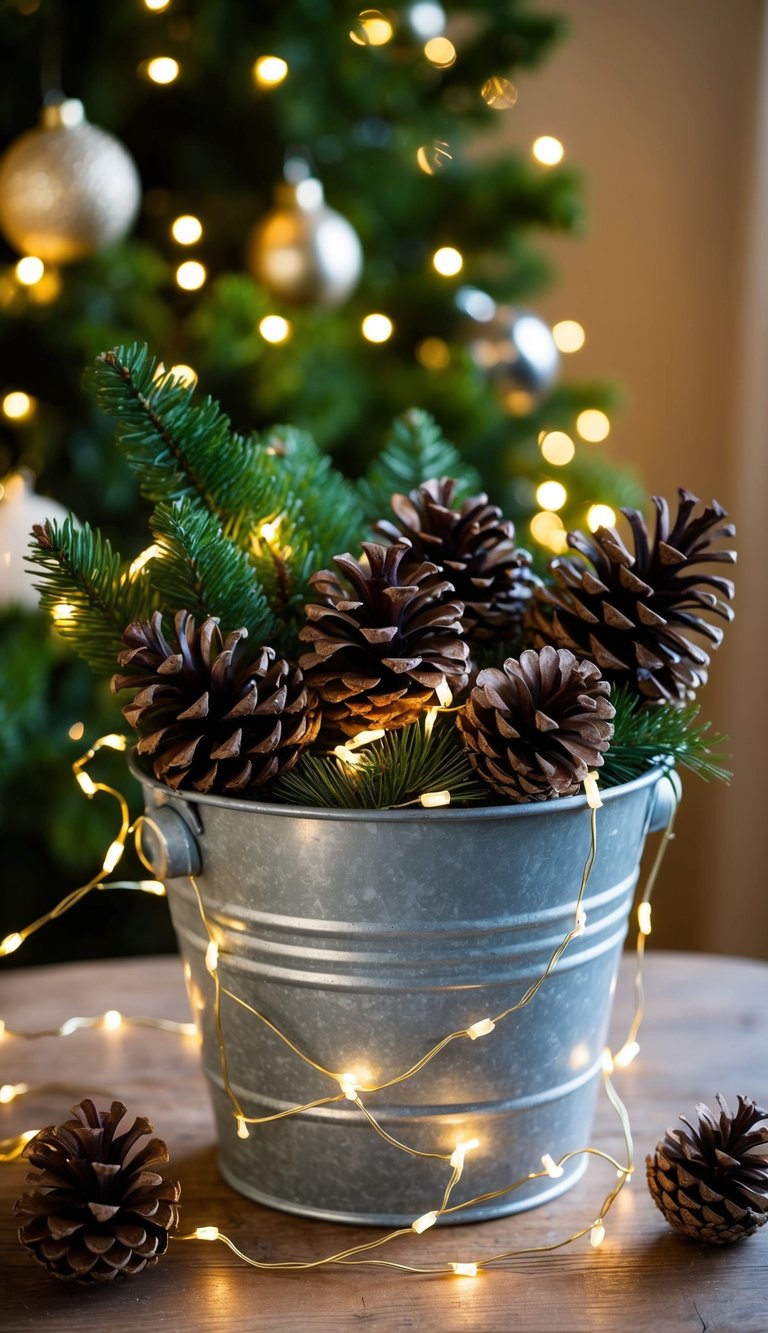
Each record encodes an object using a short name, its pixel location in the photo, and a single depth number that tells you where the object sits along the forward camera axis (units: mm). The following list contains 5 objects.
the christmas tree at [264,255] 1254
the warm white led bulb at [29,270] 1263
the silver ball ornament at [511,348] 1425
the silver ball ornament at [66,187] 1148
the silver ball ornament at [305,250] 1286
